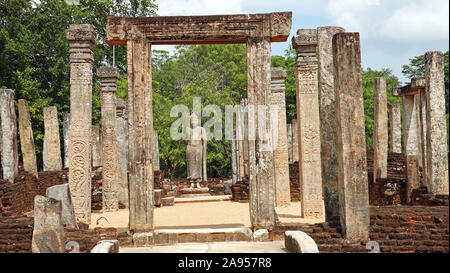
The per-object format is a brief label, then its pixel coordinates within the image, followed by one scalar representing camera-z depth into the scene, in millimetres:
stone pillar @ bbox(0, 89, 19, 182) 12875
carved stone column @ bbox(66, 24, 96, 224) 10508
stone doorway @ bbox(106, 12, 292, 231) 8469
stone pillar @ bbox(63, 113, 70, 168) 19156
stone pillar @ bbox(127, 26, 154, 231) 8445
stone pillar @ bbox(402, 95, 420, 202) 15547
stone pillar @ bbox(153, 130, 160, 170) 21672
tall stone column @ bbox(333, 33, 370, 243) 7020
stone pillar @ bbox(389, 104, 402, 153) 19281
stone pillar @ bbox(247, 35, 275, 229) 8633
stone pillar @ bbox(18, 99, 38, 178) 14359
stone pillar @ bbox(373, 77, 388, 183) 14367
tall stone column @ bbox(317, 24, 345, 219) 8875
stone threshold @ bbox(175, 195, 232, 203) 16109
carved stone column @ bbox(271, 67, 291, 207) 13102
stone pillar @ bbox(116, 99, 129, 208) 14477
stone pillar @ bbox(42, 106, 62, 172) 15703
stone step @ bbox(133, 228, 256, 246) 8203
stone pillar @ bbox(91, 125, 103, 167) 20025
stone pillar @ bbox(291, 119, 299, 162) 20562
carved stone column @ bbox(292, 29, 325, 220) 10781
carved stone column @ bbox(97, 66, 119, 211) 13375
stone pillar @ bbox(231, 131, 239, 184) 19562
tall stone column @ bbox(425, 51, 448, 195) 11773
